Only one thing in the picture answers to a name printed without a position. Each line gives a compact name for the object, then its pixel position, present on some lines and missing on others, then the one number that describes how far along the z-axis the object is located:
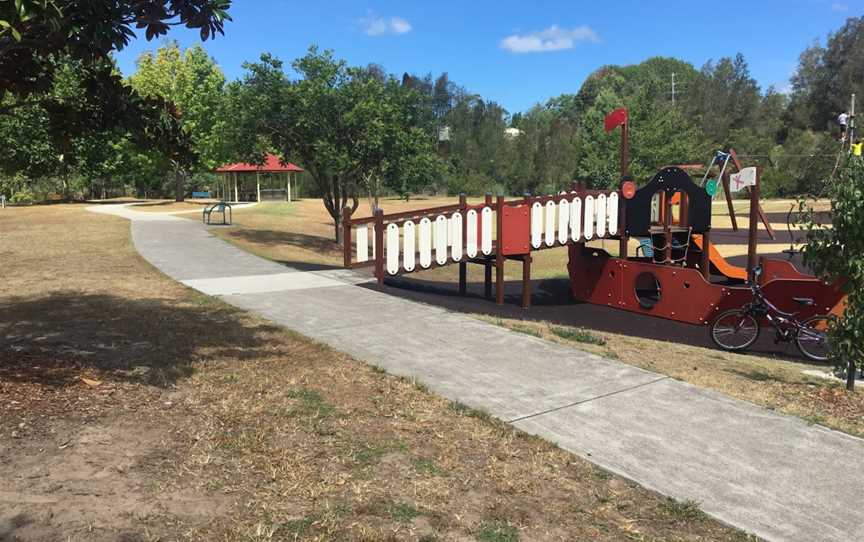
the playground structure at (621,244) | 12.09
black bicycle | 9.45
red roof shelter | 47.41
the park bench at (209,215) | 26.06
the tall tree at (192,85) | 43.19
